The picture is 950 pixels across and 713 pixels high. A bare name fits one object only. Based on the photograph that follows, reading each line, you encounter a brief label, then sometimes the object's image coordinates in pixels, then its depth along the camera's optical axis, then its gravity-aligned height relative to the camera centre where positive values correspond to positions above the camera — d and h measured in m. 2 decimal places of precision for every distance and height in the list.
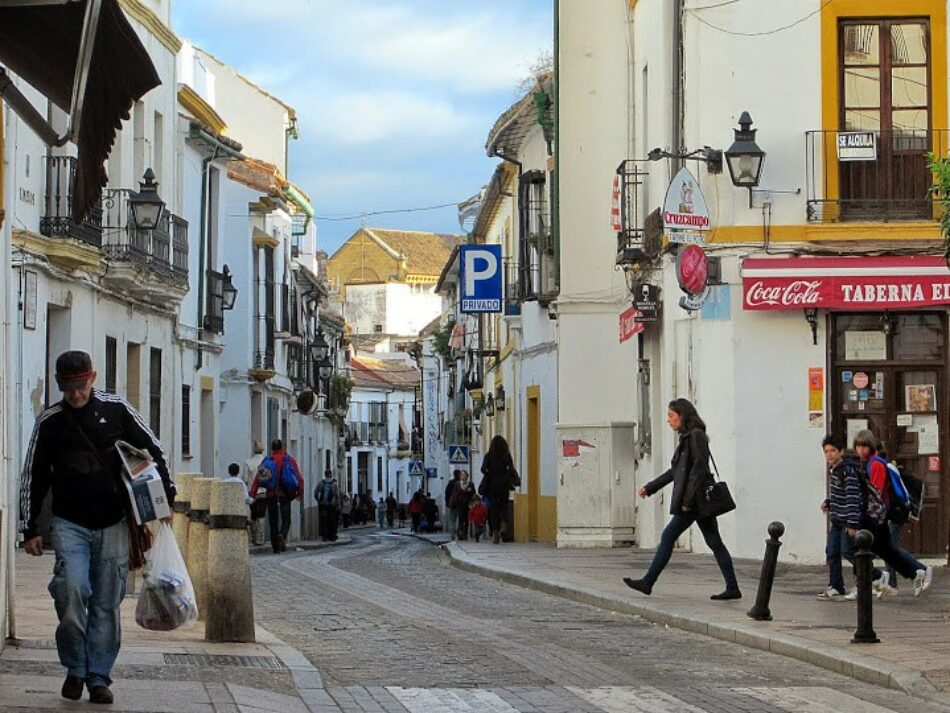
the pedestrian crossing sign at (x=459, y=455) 47.16 -0.38
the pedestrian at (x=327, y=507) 42.22 -1.54
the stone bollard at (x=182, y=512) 14.97 -0.59
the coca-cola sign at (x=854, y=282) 22.00 +1.88
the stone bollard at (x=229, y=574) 12.37 -0.89
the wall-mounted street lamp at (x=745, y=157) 21.89 +3.34
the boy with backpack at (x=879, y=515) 16.11 -0.66
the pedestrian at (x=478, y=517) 36.73 -1.53
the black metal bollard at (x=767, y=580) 14.35 -1.10
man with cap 9.15 -0.35
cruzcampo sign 21.67 +2.69
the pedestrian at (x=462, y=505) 38.97 -1.36
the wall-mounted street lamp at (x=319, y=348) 54.28 +2.72
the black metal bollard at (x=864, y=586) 12.52 -1.00
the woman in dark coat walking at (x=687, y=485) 16.50 -0.41
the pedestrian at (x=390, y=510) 82.25 -3.14
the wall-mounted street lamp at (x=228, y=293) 38.44 +3.09
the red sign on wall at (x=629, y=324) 25.80 +1.64
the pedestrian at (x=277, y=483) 30.17 -0.69
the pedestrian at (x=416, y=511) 60.09 -2.29
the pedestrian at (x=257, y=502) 30.25 -1.01
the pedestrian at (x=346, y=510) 73.00 -2.80
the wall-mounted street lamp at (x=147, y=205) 27.71 +3.54
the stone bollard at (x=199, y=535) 13.44 -0.70
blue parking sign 35.34 +3.13
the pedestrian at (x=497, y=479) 32.59 -0.69
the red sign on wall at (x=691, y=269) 22.19 +2.05
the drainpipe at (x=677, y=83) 23.77 +4.62
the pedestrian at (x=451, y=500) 41.54 -1.39
